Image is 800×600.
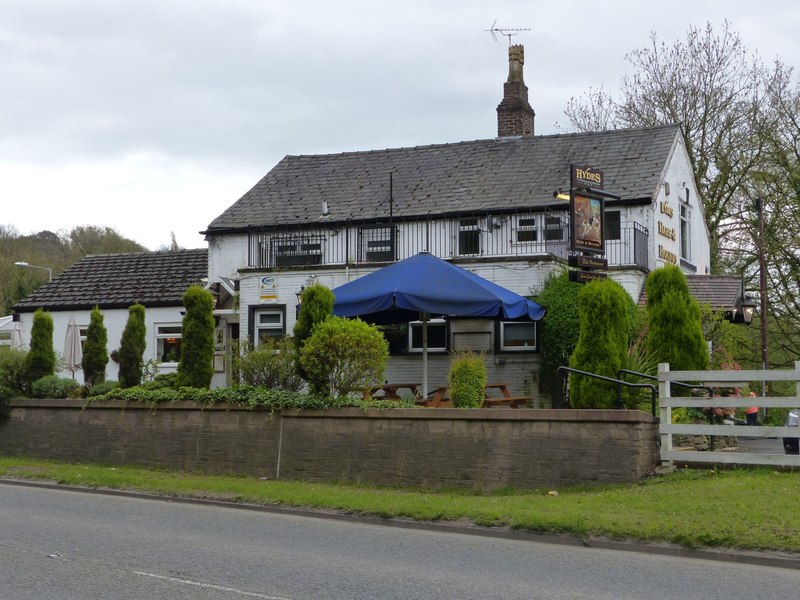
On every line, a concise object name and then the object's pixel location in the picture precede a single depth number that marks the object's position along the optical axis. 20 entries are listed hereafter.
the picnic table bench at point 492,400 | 17.56
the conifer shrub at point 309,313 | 17.19
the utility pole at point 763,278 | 29.95
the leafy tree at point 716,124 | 37.16
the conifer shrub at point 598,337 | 15.79
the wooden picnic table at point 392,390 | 17.72
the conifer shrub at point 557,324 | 22.05
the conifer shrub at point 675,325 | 17.59
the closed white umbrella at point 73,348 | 23.20
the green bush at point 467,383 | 16.62
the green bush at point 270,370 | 18.00
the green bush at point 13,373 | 21.62
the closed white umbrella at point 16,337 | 27.05
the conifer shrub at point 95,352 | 22.14
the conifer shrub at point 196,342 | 19.31
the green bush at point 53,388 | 20.88
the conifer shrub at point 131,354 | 21.33
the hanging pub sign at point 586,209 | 20.61
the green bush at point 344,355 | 16.44
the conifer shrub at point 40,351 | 21.84
